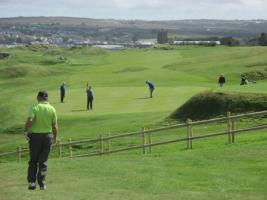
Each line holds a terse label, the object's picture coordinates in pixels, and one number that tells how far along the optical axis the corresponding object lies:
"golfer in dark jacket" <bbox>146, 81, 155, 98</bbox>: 48.22
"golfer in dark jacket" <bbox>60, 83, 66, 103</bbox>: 47.14
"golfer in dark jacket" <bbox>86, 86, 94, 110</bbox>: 42.75
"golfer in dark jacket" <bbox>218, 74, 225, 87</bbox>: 51.72
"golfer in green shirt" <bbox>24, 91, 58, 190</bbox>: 13.65
